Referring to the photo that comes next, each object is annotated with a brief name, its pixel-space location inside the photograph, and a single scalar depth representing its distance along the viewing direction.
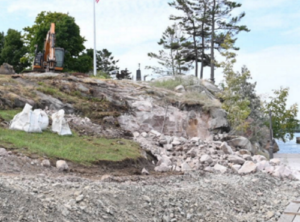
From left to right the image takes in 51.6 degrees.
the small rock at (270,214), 5.87
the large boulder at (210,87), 15.56
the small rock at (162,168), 7.41
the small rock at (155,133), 9.66
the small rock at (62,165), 5.76
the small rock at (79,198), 4.24
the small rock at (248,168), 8.22
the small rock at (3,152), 5.61
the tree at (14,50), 28.51
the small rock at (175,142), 9.18
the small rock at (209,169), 7.94
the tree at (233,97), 13.21
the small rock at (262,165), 8.86
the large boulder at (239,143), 11.52
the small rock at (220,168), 8.00
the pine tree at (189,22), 23.67
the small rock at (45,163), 5.70
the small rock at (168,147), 8.89
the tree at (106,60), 36.27
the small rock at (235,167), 8.27
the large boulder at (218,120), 11.87
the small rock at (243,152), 10.29
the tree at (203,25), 23.33
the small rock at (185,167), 7.64
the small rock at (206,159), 8.20
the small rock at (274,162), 10.04
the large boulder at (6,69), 13.53
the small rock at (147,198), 5.00
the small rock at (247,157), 9.50
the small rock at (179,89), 13.46
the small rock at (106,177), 5.56
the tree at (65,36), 25.27
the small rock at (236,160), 8.69
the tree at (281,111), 20.05
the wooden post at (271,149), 13.23
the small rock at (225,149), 9.30
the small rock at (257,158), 9.85
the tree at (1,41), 30.99
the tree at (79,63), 25.38
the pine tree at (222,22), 22.82
